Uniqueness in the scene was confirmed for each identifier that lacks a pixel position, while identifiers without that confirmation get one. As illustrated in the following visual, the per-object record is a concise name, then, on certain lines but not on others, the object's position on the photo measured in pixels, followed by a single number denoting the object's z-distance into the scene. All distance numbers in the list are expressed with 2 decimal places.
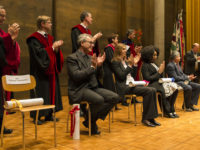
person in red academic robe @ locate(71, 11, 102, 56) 5.02
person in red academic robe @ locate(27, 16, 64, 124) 4.37
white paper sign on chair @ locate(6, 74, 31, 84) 3.31
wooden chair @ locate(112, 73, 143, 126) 4.33
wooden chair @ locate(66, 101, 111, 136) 3.48
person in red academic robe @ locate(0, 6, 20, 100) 3.76
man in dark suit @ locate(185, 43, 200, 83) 8.36
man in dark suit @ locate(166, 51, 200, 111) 5.66
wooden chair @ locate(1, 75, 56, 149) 2.94
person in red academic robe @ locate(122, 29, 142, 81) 6.68
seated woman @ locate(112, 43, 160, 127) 4.24
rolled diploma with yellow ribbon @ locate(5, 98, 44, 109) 2.89
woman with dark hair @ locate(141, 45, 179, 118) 4.71
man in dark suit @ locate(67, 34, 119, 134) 3.50
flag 10.41
